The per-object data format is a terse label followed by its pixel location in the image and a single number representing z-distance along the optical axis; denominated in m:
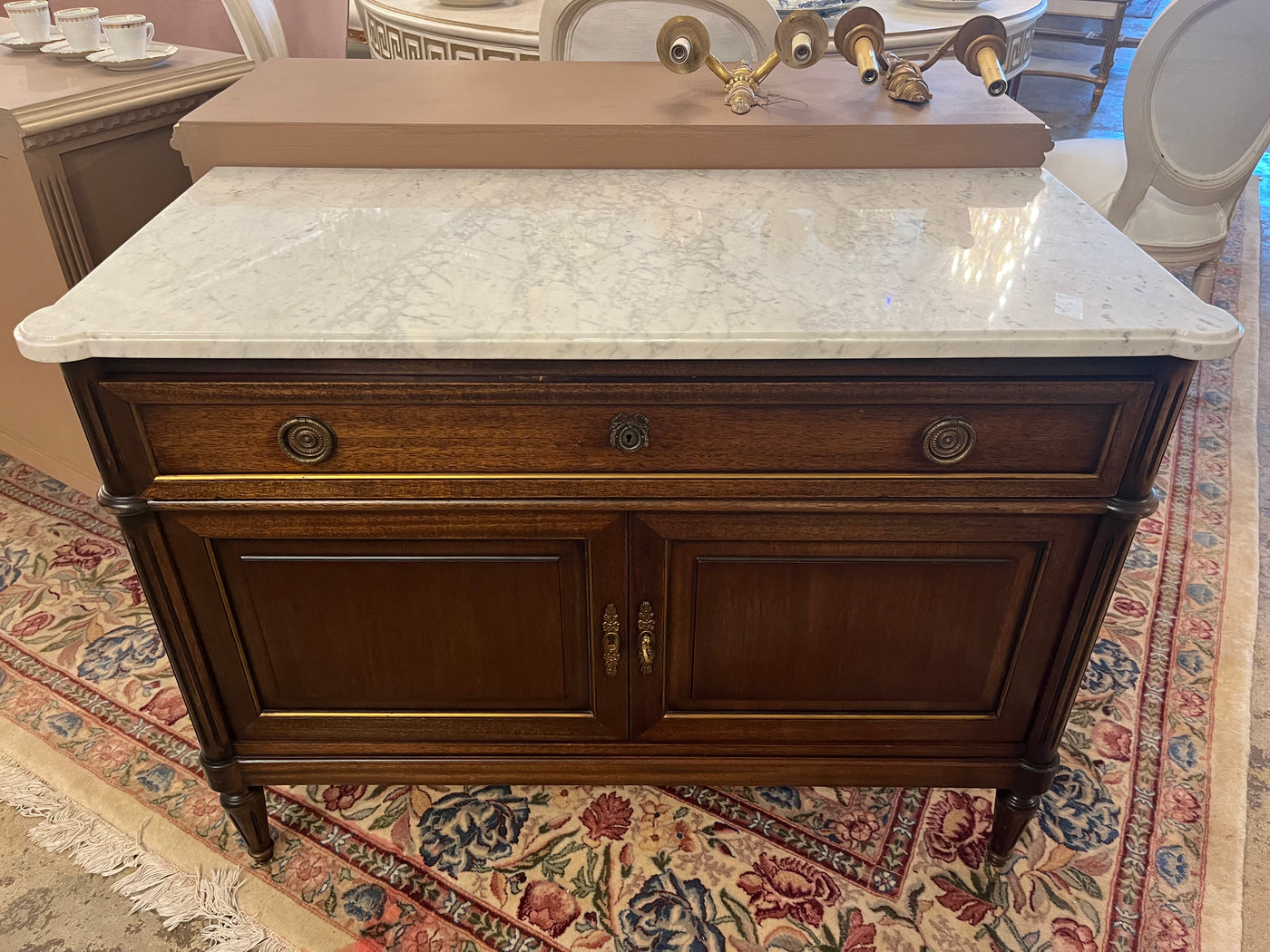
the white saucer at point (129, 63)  1.52
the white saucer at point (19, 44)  1.61
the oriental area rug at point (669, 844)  1.23
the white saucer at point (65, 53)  1.56
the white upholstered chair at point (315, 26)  2.49
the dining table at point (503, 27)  2.05
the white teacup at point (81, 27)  1.52
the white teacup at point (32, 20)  1.57
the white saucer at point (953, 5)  2.28
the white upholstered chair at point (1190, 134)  1.67
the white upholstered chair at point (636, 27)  1.56
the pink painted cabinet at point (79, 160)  1.39
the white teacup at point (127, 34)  1.51
